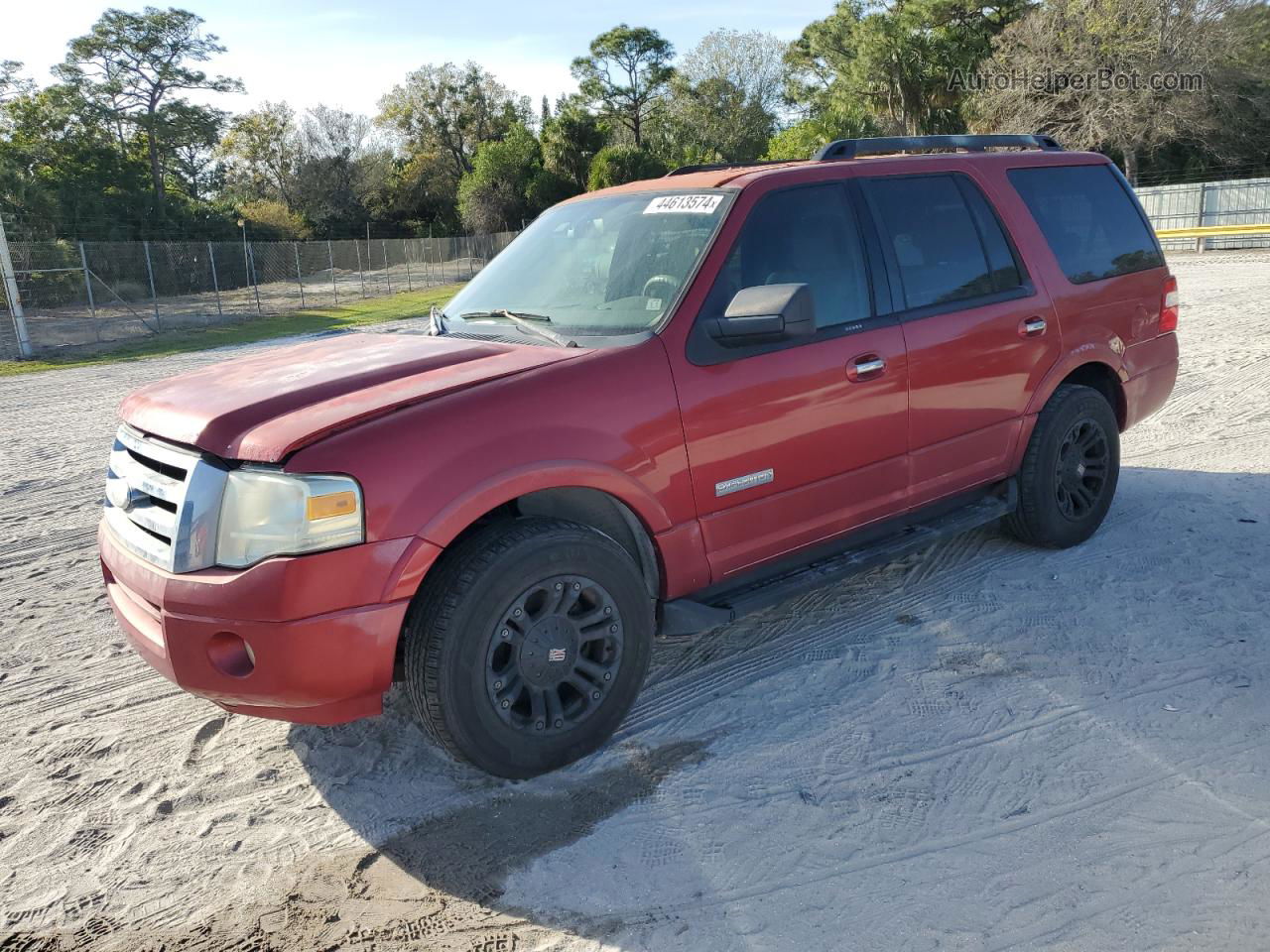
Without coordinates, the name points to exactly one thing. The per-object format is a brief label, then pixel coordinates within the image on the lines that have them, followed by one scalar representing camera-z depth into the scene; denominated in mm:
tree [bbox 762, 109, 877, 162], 44938
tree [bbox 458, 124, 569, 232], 55250
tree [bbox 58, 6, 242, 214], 50094
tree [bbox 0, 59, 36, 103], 45344
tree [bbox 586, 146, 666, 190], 51219
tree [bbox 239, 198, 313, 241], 50500
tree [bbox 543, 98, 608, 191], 54906
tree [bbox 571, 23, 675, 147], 71250
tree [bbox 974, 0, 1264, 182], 32750
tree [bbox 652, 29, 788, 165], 67562
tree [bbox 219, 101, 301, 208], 63469
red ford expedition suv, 2859
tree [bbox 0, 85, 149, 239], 37938
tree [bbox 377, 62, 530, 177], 67562
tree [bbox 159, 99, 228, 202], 52875
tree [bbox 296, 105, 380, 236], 60094
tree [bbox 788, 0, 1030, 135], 47656
